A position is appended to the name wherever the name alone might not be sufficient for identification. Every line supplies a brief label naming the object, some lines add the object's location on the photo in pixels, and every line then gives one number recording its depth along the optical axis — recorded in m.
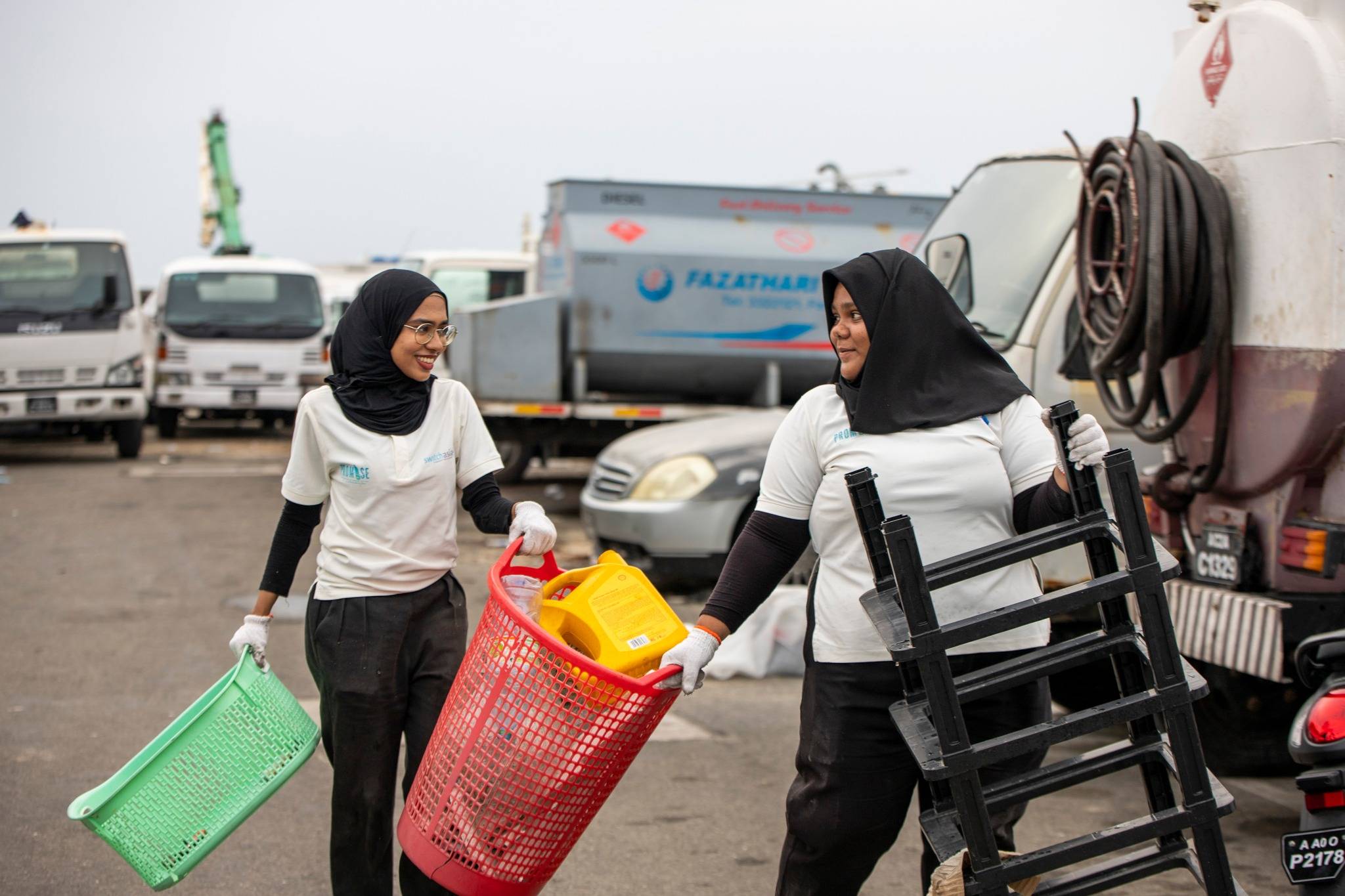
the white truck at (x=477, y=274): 16.08
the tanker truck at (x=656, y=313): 12.45
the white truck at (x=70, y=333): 15.77
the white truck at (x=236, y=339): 17.97
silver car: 8.56
